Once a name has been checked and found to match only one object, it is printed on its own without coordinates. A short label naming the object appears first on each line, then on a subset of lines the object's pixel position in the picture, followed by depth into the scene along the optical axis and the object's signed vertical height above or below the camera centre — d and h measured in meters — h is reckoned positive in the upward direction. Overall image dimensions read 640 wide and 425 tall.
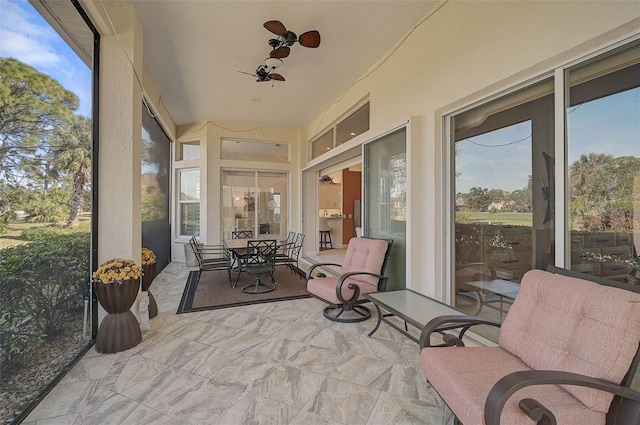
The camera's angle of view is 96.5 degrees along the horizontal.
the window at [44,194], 1.71 +0.14
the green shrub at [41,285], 1.72 -0.52
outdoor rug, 3.87 -1.20
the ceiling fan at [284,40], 2.82 +1.88
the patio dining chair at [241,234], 7.10 -0.51
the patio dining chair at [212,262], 4.64 -0.80
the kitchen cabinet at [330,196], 9.93 +0.63
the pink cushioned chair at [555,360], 1.14 -0.69
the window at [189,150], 7.09 +1.60
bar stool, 9.38 -0.67
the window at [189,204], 7.04 +0.24
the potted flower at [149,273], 3.21 -0.68
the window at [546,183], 1.72 +0.23
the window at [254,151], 7.10 +1.62
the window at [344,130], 4.72 +1.60
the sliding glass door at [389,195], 3.56 +0.26
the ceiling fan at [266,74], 3.82 +1.92
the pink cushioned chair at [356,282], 3.12 -0.81
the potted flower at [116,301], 2.50 -0.79
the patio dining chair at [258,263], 4.41 -0.79
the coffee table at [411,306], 2.25 -0.82
